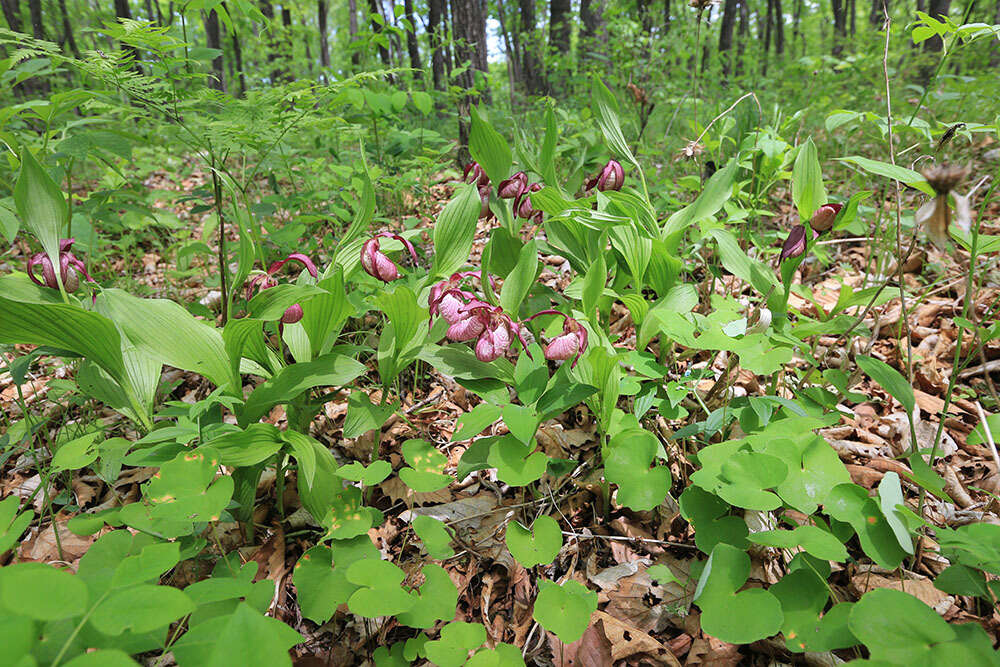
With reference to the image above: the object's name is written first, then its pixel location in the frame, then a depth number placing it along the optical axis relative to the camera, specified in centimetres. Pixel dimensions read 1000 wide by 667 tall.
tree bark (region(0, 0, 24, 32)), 858
